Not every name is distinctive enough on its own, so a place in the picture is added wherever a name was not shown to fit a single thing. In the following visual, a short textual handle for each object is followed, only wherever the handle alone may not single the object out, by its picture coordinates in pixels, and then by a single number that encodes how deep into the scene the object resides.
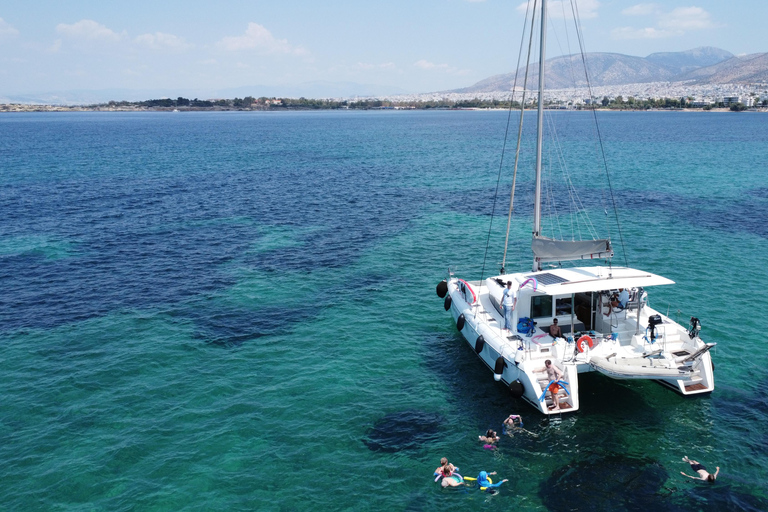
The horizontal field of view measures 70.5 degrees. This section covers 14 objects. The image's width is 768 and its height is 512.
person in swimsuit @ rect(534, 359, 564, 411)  21.09
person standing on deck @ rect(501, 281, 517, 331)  24.28
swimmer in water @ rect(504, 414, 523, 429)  21.28
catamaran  21.53
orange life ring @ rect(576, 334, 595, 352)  22.50
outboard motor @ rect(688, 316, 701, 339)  22.44
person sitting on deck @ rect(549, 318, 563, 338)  23.64
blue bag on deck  24.31
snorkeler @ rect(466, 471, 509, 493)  18.11
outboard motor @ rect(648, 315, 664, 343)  23.02
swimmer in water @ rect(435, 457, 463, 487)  18.23
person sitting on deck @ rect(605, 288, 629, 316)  24.56
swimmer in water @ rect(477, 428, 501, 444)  20.45
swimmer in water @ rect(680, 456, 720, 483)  18.02
